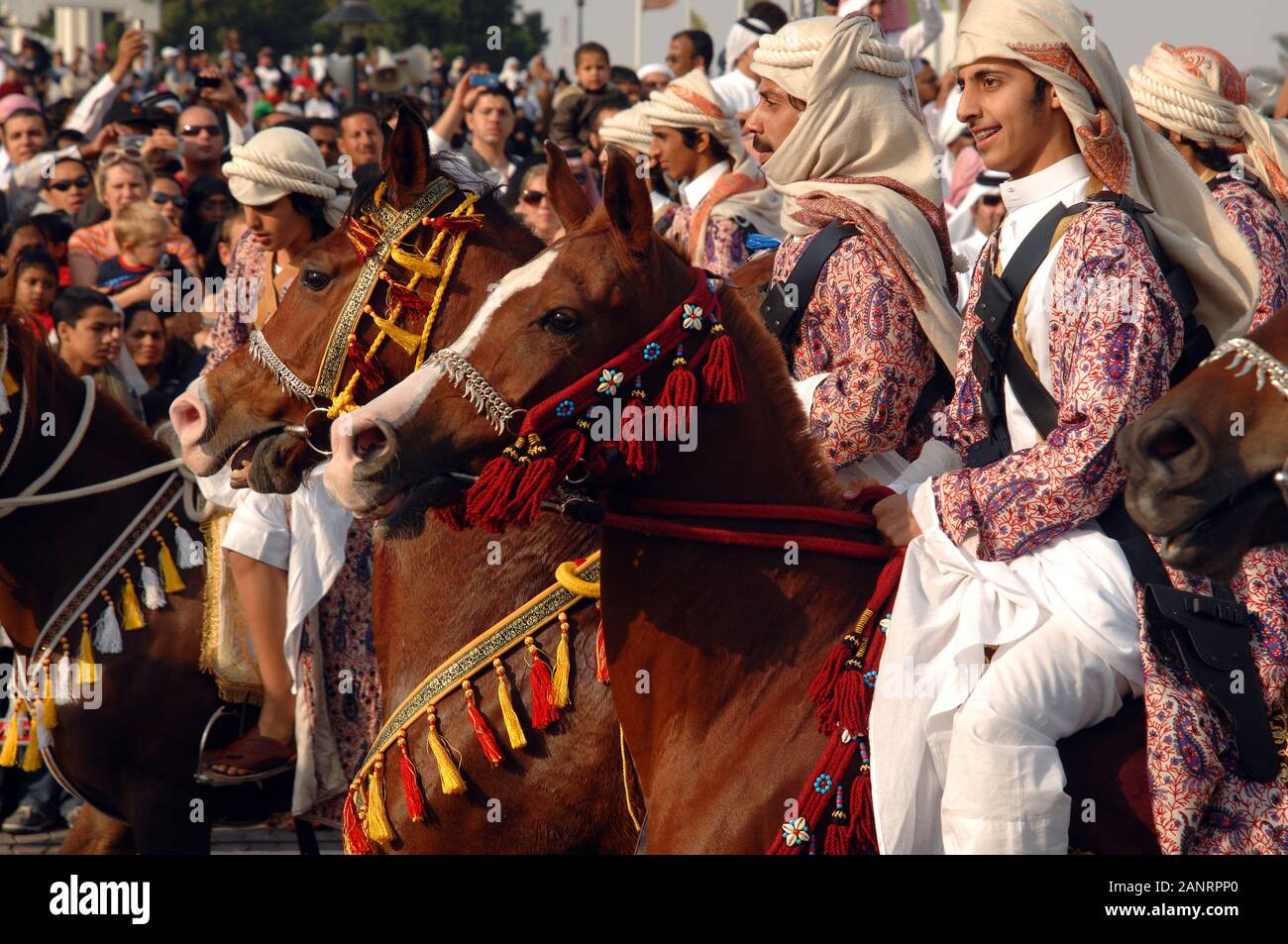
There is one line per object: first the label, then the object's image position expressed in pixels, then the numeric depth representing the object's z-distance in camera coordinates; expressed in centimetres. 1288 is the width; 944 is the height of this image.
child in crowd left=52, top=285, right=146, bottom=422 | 757
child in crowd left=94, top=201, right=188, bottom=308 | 973
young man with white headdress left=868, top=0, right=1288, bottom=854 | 336
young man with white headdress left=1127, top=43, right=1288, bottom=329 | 598
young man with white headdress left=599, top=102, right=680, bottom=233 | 860
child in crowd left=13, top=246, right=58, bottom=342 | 862
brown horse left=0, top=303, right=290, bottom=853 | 605
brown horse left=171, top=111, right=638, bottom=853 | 446
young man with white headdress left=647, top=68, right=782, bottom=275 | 732
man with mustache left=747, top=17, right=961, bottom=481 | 430
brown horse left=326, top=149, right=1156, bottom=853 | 355
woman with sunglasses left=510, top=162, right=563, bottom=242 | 805
